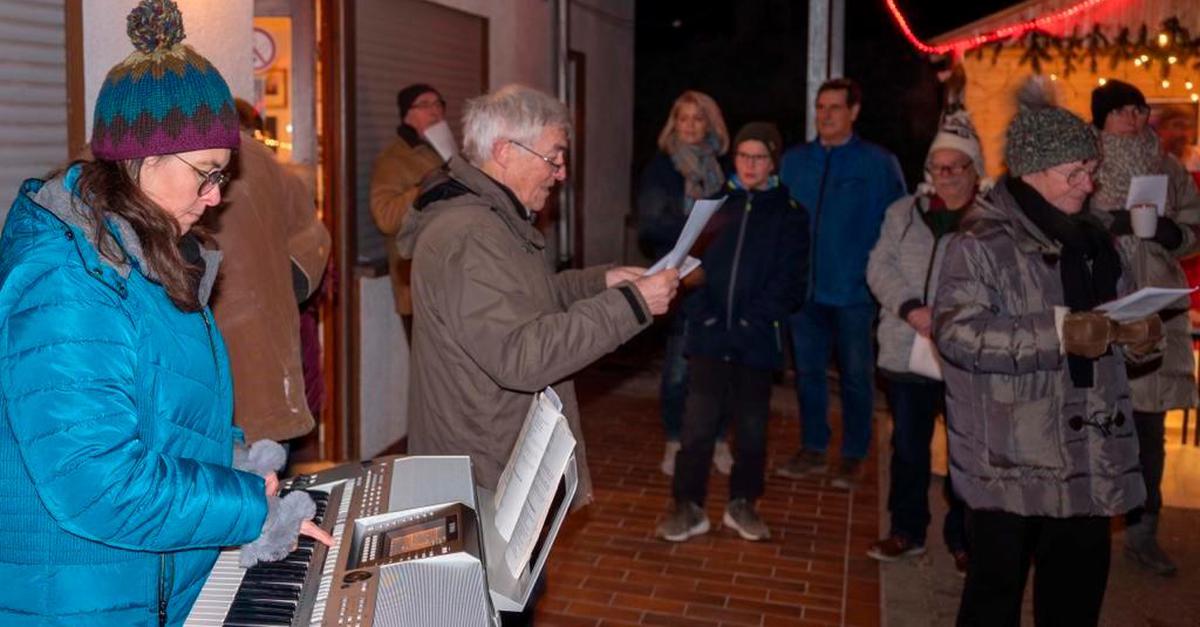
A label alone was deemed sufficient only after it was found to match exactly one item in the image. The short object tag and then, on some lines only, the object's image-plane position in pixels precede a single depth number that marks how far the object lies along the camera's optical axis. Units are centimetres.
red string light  817
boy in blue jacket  495
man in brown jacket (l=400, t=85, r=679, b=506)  271
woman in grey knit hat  321
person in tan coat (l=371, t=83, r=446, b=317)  582
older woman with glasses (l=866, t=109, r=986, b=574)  475
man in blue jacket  594
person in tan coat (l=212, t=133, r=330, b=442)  346
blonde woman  572
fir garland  774
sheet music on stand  206
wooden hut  783
